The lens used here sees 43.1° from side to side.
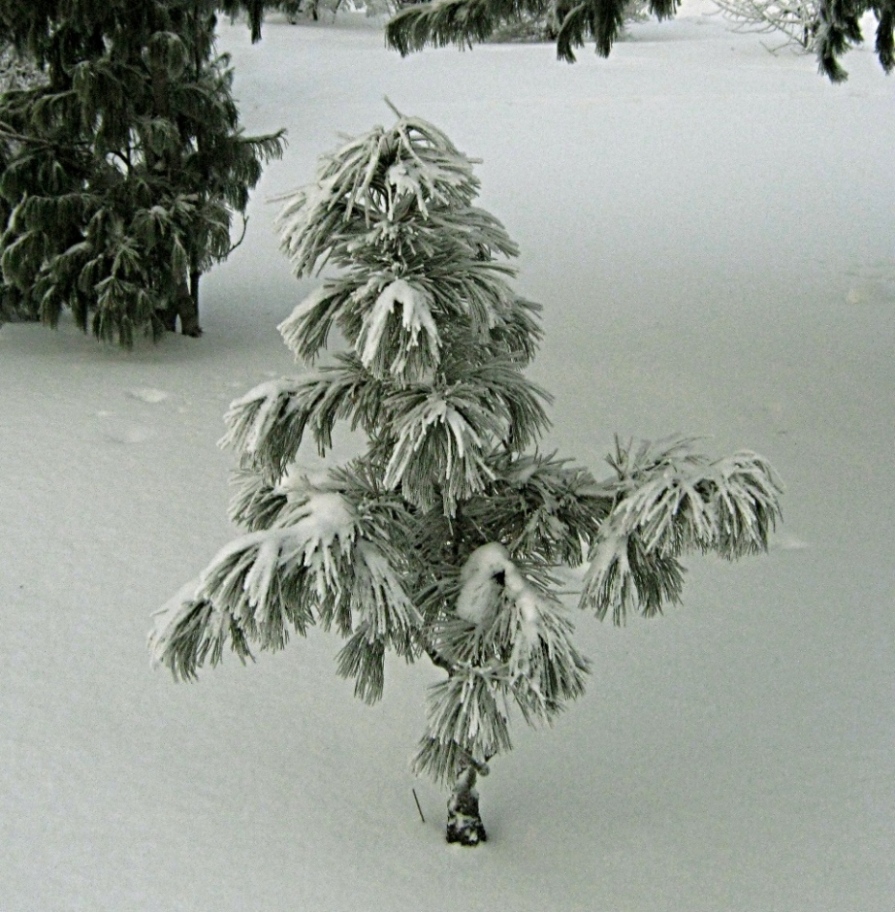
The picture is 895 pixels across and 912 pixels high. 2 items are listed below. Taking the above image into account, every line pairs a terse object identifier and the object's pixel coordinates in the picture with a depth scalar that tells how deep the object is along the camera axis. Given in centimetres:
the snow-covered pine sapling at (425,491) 231
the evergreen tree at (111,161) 602
